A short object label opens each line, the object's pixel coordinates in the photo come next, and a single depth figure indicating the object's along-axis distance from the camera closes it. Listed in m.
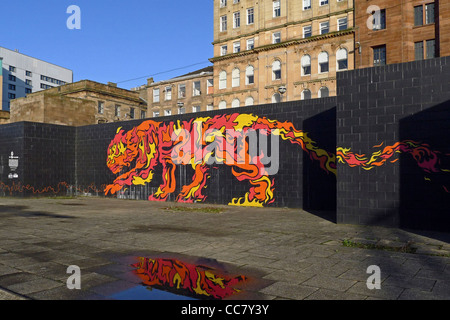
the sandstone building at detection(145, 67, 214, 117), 46.31
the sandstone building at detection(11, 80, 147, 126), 26.84
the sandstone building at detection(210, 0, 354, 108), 34.28
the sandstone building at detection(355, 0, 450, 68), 27.03
